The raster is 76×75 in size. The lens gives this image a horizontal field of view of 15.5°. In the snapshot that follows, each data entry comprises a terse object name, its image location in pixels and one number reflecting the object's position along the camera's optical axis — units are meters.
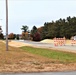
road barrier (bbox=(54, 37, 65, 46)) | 51.36
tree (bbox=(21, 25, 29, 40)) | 171.35
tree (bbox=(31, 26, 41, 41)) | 123.88
